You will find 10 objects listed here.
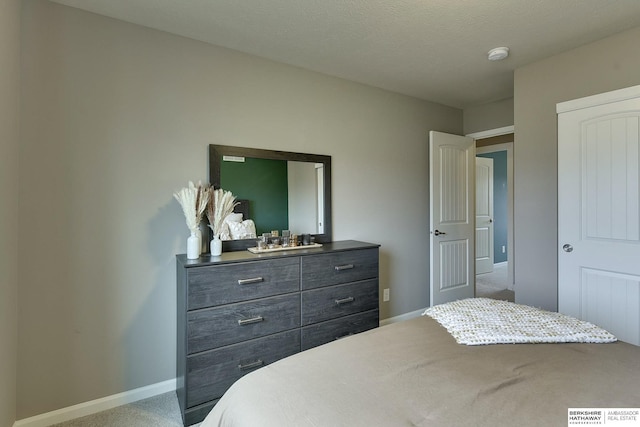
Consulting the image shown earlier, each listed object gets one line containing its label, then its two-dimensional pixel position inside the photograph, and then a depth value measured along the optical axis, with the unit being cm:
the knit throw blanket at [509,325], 125
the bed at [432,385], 83
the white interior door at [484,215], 548
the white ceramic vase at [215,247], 213
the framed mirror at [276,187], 234
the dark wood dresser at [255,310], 183
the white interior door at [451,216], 342
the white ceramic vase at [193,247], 201
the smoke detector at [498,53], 239
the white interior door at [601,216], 213
